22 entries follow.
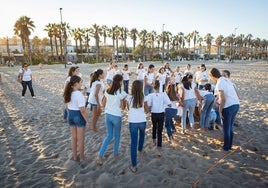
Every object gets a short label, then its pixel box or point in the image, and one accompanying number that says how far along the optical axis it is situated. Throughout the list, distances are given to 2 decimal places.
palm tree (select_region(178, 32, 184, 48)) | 118.69
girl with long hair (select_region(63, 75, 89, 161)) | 4.55
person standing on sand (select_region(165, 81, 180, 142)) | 5.93
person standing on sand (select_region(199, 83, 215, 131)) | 6.46
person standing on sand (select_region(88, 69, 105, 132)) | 6.28
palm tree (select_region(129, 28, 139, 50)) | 97.12
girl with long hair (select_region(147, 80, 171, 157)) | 5.06
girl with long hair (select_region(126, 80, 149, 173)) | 4.52
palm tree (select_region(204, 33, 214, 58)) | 128.62
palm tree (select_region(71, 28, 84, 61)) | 68.75
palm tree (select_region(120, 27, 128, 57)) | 91.25
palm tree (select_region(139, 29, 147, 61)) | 98.33
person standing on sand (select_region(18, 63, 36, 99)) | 12.11
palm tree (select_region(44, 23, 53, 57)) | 60.62
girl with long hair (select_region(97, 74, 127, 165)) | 4.66
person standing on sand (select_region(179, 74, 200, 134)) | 6.34
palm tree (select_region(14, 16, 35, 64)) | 56.04
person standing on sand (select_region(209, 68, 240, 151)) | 5.12
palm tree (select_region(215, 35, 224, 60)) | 129.12
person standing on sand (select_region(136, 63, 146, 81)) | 11.23
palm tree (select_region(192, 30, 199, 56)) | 127.66
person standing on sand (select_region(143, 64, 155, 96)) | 9.97
